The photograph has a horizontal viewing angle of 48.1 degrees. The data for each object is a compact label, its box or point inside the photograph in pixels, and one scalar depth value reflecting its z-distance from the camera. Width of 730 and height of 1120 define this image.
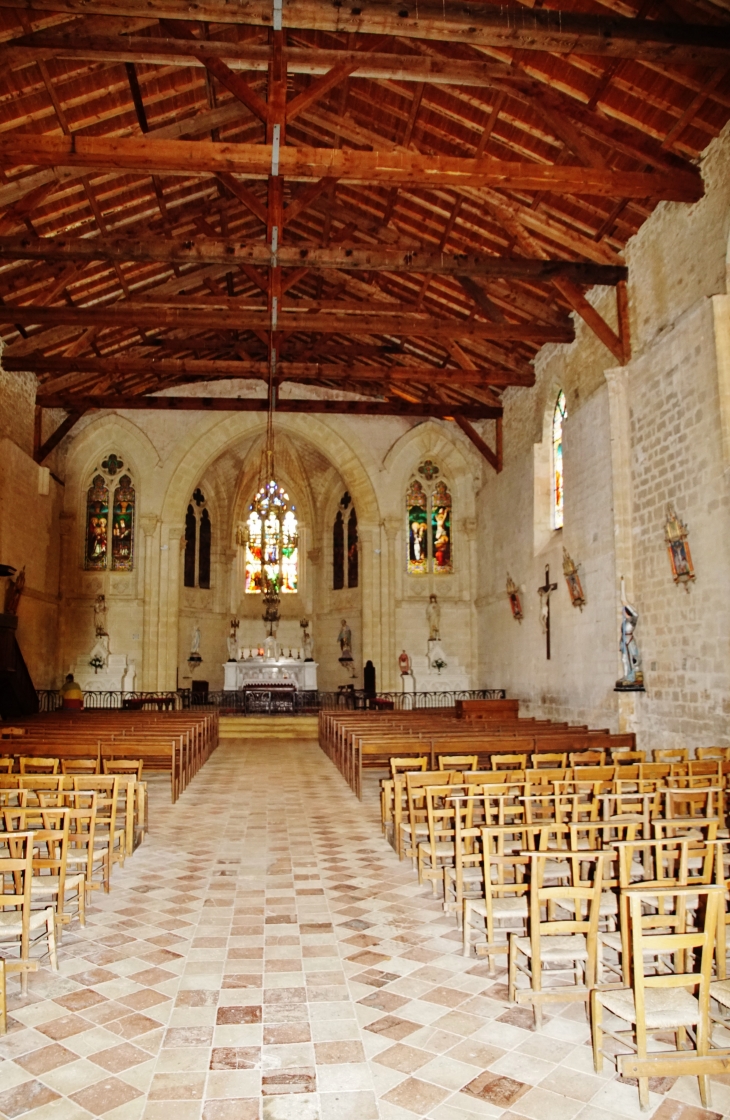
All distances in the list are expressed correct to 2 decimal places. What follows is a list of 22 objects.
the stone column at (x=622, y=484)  12.14
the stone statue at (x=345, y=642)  25.50
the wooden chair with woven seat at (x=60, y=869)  4.93
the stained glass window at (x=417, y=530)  24.20
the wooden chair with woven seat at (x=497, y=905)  4.44
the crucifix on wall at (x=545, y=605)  16.33
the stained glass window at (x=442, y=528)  24.31
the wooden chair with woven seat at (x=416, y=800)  6.45
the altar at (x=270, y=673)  23.28
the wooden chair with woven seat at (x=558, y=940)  3.74
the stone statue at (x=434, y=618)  23.36
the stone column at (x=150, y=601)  22.80
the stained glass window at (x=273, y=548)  27.83
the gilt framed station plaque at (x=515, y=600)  18.56
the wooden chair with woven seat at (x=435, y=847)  5.97
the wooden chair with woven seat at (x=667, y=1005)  3.02
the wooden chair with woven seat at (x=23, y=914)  4.06
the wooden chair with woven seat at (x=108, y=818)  6.26
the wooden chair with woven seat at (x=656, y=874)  3.54
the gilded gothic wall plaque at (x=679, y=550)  10.33
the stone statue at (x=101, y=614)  22.83
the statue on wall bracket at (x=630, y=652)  11.67
